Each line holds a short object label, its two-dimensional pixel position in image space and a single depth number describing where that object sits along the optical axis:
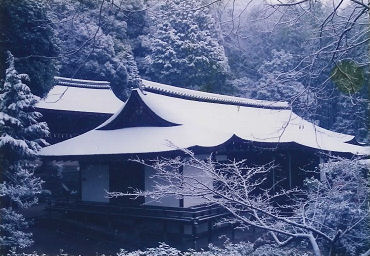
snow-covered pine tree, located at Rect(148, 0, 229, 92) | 22.89
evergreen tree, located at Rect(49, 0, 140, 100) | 19.69
